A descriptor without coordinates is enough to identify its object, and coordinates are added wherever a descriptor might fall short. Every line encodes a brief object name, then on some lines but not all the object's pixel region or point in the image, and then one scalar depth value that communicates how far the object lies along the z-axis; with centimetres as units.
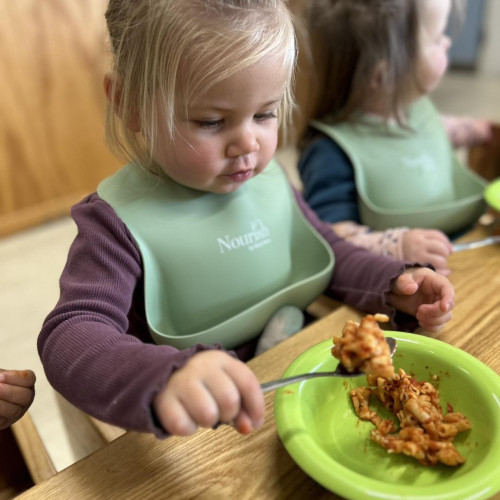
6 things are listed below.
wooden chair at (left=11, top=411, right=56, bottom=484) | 69
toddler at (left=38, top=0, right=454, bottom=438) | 46
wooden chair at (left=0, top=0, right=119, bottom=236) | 191
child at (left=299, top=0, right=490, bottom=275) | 104
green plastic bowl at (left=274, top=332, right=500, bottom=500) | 42
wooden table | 48
